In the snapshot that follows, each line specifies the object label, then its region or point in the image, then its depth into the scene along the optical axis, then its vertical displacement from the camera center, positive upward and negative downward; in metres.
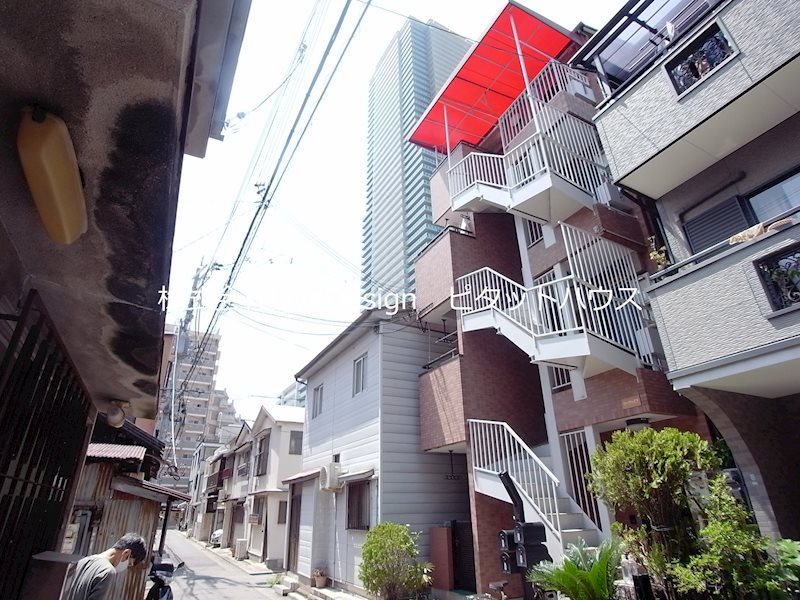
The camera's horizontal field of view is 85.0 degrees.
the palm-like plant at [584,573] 4.84 -0.66
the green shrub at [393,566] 8.22 -0.93
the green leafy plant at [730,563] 4.19 -0.51
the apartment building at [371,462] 10.13 +1.13
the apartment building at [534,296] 7.38 +3.94
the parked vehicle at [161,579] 7.02 -0.90
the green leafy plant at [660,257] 7.12 +3.72
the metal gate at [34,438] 2.29 +0.46
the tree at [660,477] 4.81 +0.31
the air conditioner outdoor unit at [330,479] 11.59 +0.86
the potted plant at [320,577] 11.62 -1.52
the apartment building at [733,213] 5.15 +3.85
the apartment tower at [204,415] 60.04 +14.63
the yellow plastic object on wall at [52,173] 1.50 +1.14
